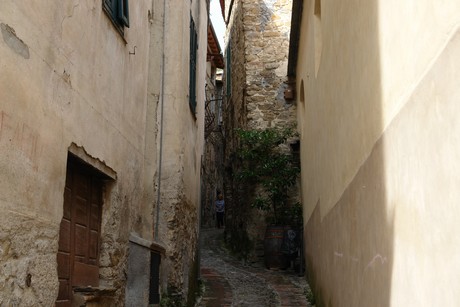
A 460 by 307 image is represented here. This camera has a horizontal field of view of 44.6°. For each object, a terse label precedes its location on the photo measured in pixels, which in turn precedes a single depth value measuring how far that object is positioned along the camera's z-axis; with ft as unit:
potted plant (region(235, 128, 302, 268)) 35.12
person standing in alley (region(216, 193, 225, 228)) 65.67
